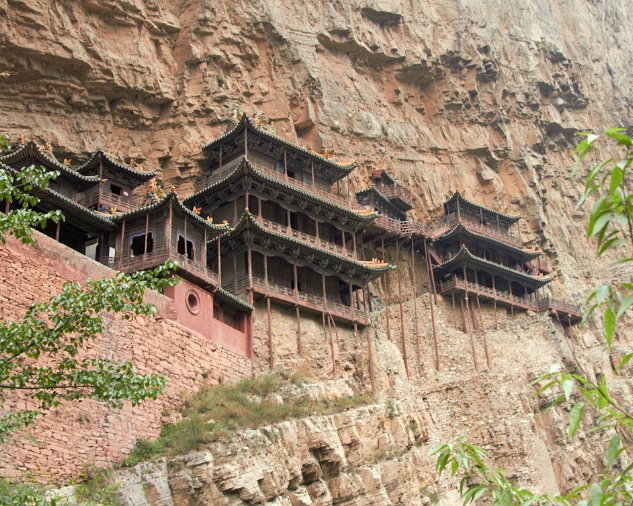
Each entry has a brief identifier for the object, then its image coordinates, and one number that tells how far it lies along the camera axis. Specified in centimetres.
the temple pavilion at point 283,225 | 3303
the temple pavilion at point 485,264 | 4384
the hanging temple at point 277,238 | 2808
